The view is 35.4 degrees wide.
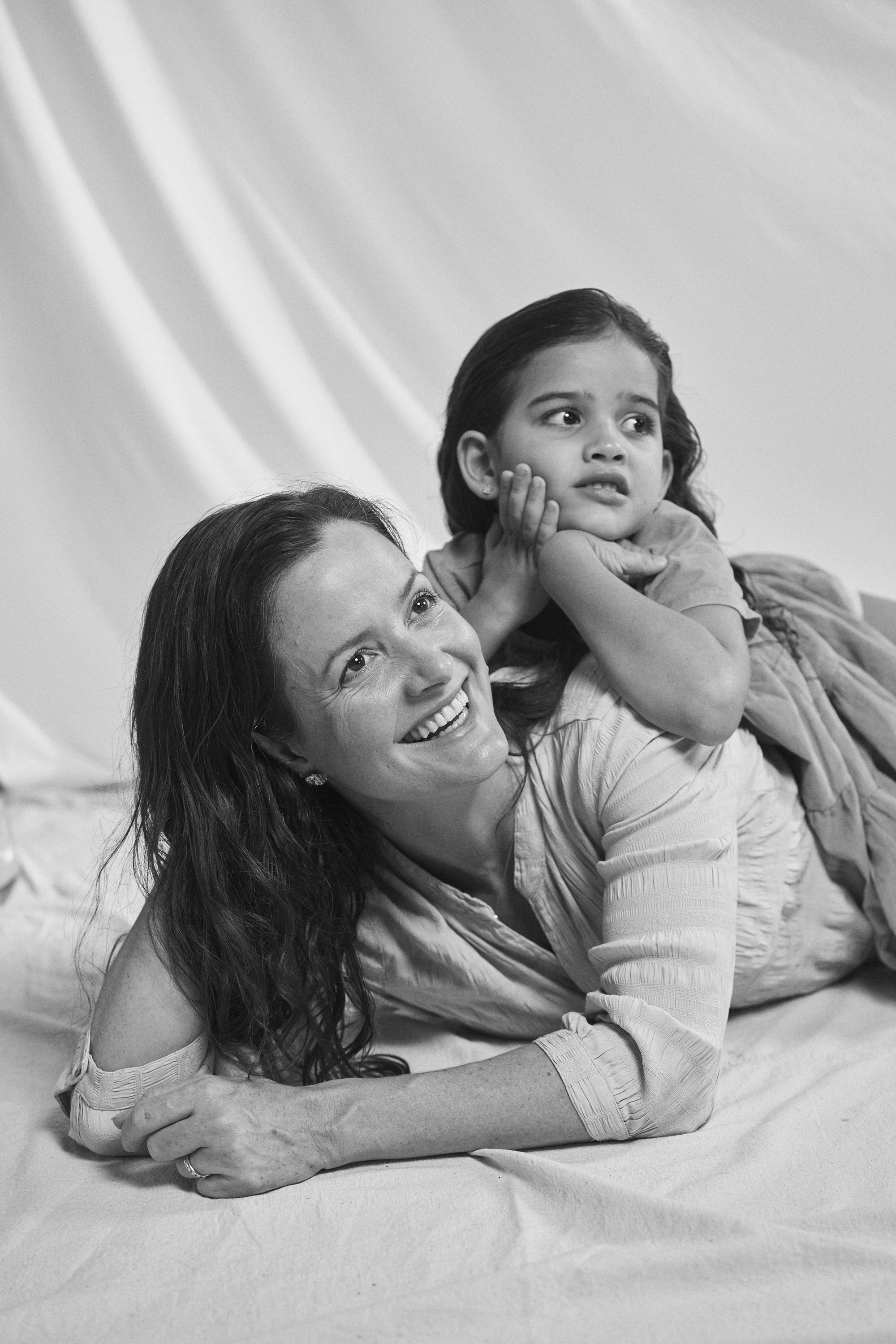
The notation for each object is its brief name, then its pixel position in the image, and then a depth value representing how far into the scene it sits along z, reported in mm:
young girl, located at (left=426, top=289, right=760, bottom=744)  1641
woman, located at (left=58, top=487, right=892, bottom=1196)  1531
